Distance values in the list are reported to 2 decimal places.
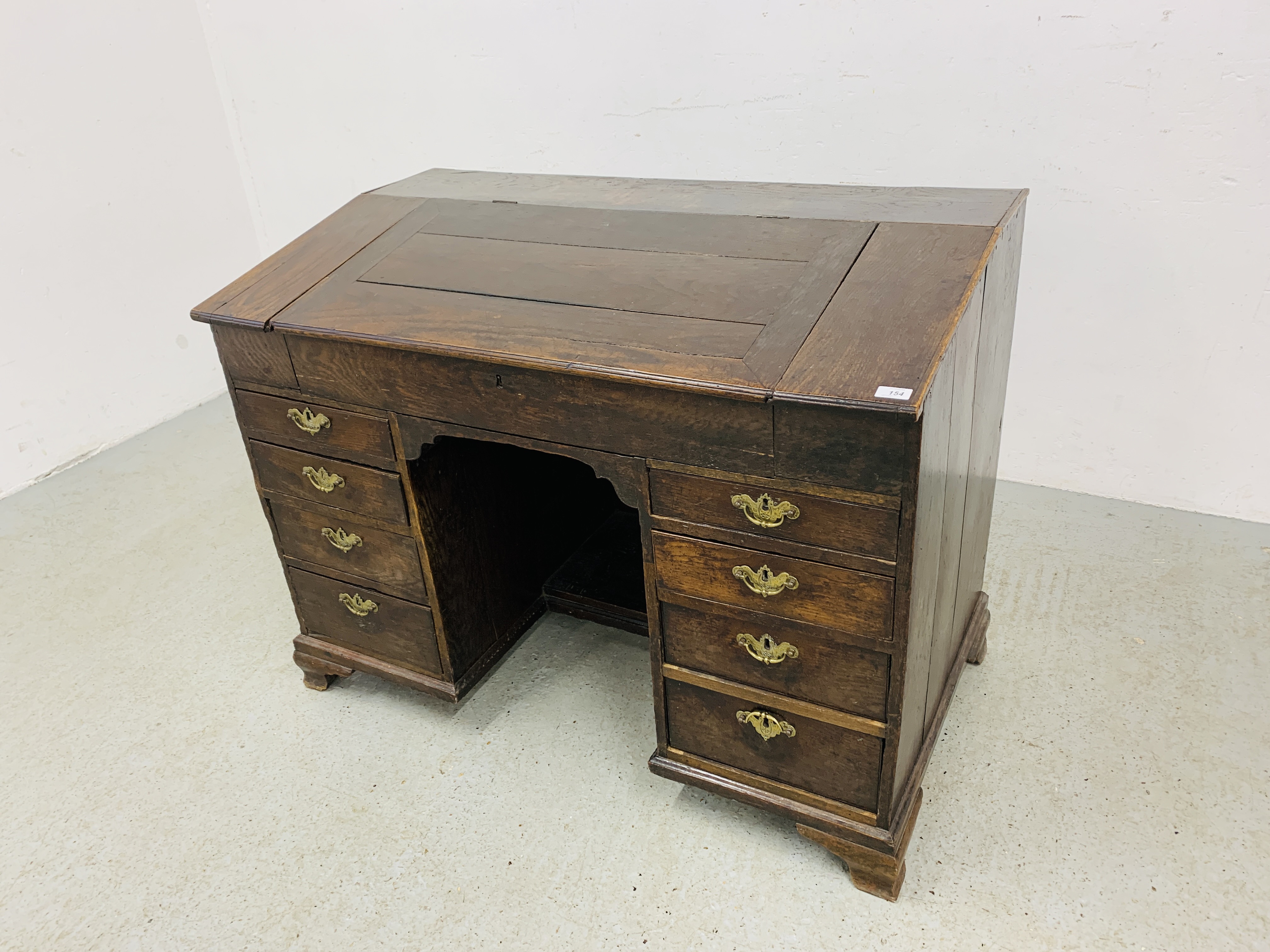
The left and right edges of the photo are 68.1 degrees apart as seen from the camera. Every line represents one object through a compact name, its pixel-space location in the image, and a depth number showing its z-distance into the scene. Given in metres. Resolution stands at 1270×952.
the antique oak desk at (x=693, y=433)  1.32
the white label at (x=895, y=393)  1.19
